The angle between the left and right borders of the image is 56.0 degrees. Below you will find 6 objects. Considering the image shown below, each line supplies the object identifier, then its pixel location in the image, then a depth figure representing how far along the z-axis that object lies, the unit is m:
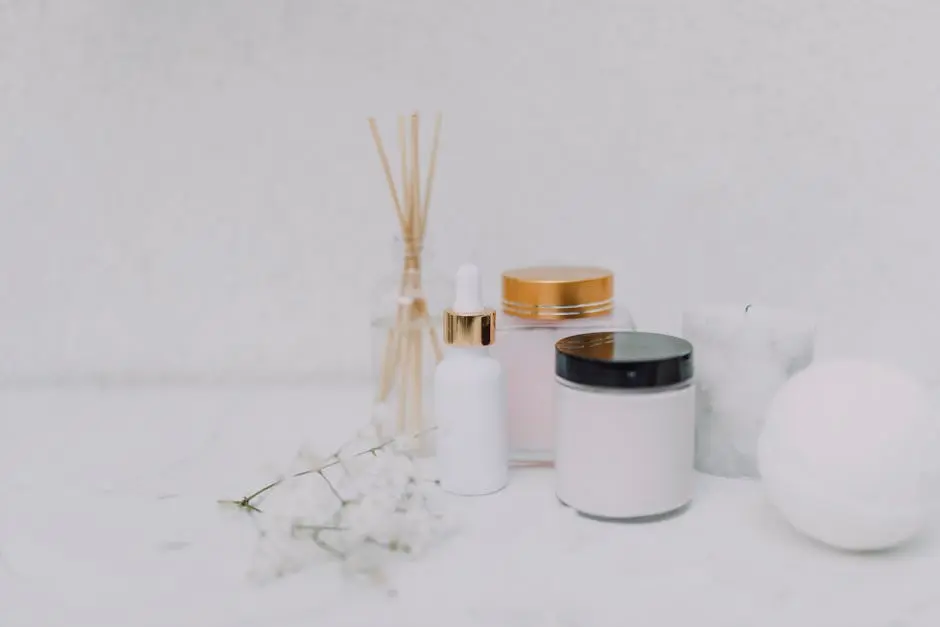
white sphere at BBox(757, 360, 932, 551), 0.54
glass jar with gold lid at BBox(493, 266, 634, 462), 0.73
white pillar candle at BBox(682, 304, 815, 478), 0.70
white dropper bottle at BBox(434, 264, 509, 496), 0.68
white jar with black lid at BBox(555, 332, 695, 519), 0.61
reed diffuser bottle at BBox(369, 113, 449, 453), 0.76
